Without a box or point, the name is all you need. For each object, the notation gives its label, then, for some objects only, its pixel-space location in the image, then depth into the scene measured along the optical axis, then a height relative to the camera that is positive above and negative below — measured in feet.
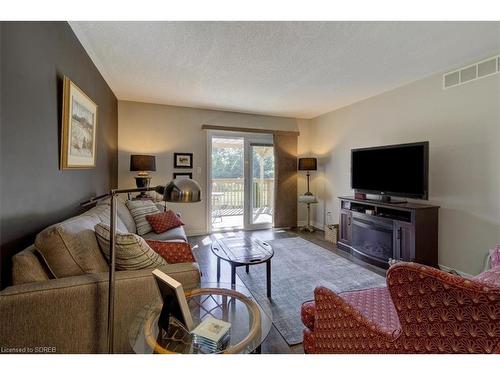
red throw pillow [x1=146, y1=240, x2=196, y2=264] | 5.08 -1.38
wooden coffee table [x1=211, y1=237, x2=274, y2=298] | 7.03 -2.13
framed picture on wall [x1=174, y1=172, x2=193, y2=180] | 14.32 +0.70
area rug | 6.34 -3.27
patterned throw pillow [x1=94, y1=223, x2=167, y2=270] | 4.27 -1.20
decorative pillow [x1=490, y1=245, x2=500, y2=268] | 4.23 -1.23
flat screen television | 8.95 +0.75
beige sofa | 3.45 -1.69
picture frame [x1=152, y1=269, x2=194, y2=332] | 3.07 -1.55
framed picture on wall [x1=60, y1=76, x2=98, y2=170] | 5.95 +1.59
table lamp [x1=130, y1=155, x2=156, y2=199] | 12.25 +0.98
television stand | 8.88 -1.76
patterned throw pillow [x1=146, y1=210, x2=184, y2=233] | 9.40 -1.43
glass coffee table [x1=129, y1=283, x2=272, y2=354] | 3.18 -2.08
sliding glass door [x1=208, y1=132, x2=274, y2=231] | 15.56 +0.36
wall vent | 7.80 +4.00
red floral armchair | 2.22 -1.32
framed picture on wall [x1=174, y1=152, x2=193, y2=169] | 14.25 +1.55
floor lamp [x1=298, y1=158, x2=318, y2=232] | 15.46 +1.22
